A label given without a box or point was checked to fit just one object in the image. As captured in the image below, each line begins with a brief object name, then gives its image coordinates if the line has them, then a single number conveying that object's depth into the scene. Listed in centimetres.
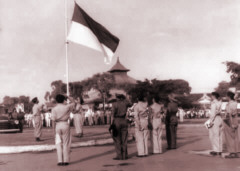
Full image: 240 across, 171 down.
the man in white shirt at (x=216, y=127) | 1239
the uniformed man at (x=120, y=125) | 1230
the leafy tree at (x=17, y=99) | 14345
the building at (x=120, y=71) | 11511
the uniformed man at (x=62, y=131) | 1105
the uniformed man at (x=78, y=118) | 1923
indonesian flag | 1675
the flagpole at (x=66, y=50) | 1713
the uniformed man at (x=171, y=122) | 1495
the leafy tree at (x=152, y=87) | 5703
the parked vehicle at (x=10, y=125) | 2949
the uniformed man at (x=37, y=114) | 1823
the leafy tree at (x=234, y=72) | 5170
